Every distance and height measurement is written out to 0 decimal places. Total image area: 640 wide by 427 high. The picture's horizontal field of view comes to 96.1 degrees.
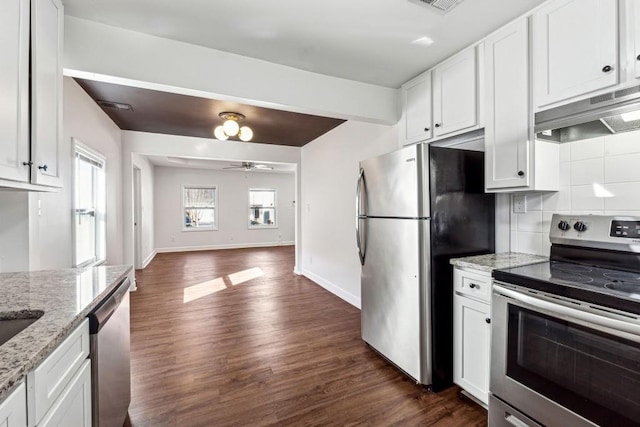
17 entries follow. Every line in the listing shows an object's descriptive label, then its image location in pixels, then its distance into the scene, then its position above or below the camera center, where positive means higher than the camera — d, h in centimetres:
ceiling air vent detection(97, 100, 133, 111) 337 +129
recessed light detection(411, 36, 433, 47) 211 +128
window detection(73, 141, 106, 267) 297 +8
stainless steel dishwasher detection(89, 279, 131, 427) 119 -69
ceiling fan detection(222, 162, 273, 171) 695 +122
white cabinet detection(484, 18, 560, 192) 184 +59
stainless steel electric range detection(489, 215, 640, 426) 117 -56
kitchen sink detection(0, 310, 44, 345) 108 -41
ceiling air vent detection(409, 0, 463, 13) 171 +126
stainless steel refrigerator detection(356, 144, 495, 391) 202 -21
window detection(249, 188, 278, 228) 922 +16
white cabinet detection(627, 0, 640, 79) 139 +87
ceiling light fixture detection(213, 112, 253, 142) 354 +109
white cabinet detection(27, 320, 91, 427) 81 -56
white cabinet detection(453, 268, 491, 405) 179 -84
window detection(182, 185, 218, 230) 841 +18
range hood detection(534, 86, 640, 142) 144 +52
